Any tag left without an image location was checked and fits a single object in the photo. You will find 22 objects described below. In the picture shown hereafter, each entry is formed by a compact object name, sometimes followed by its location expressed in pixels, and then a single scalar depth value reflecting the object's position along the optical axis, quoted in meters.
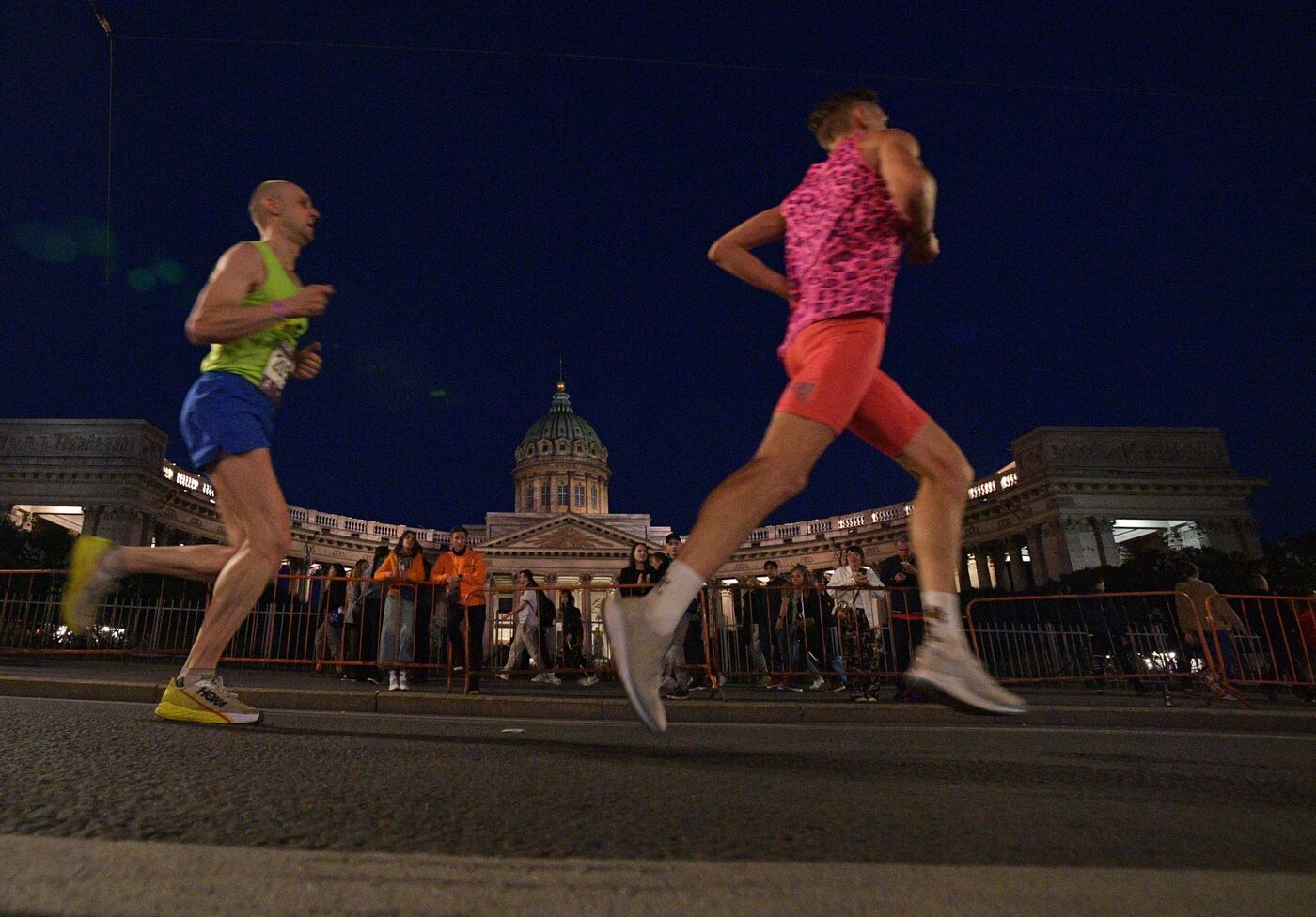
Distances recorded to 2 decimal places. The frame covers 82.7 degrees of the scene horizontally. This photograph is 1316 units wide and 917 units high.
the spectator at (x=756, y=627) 9.57
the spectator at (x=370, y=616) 8.66
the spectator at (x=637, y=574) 8.04
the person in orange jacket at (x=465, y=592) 7.69
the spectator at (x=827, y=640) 8.98
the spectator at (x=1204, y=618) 8.73
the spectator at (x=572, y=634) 11.34
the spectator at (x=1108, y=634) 10.57
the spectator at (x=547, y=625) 10.71
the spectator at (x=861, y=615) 7.84
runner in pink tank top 1.89
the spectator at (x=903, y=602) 8.26
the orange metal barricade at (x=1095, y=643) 10.51
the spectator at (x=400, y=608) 7.71
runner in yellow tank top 2.94
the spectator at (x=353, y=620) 8.94
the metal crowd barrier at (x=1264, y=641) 8.55
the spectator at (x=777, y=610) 9.21
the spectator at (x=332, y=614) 9.31
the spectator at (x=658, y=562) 8.68
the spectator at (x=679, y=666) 7.71
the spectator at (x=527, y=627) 10.40
